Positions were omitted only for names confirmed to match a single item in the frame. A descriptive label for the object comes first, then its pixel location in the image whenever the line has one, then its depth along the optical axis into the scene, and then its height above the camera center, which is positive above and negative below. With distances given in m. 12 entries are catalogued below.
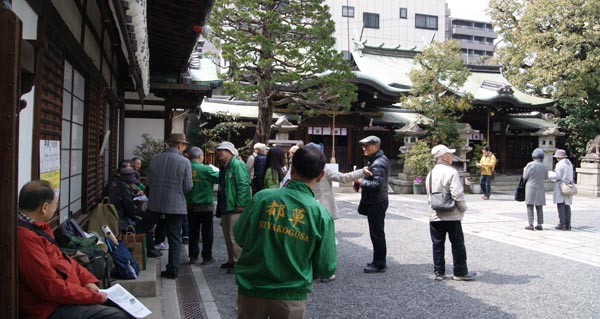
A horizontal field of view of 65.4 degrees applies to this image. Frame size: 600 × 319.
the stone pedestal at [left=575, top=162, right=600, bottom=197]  18.86 -0.53
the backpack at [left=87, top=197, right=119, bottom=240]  4.90 -0.65
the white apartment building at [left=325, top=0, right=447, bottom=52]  42.09 +13.34
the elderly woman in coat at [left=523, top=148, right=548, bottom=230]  9.59 -0.31
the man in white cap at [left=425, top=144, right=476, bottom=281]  5.83 -0.68
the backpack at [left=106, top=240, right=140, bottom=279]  4.62 -1.03
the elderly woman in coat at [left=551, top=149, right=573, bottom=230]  10.01 -0.57
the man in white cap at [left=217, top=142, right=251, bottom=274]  6.08 -0.42
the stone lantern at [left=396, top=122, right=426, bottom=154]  19.08 +1.23
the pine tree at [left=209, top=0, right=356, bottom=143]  13.20 +3.23
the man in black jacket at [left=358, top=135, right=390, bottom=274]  6.05 -0.38
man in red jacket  2.61 -0.69
